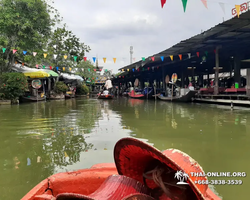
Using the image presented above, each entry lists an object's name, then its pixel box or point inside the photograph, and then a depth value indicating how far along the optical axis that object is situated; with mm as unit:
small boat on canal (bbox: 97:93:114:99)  21202
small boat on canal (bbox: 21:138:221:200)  1224
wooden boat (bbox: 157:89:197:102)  15047
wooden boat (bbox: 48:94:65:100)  19781
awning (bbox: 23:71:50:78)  15716
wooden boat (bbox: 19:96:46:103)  15673
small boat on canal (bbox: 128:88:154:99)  23055
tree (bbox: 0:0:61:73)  12922
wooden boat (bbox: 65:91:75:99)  22108
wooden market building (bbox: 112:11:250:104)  10327
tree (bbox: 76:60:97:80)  33234
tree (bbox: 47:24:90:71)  19938
